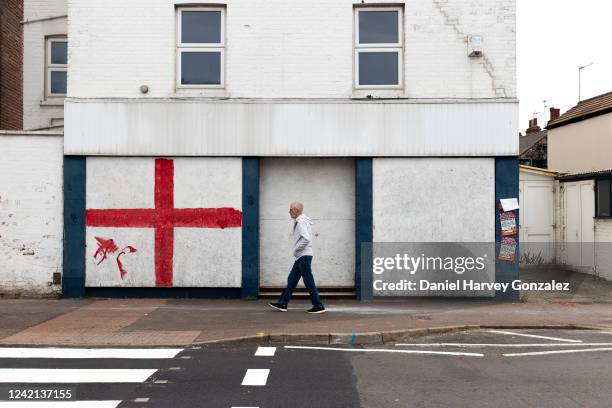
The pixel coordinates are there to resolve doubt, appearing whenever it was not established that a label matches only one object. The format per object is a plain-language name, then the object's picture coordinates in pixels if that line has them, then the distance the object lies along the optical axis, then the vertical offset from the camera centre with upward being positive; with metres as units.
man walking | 11.36 -0.66
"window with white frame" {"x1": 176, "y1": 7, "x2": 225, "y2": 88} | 13.64 +3.38
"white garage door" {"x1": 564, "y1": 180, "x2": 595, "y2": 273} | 17.36 -0.19
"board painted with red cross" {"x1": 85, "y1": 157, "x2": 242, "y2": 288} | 13.46 -0.10
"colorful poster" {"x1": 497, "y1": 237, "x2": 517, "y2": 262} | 13.52 -0.62
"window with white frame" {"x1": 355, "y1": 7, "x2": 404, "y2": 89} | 13.64 +3.39
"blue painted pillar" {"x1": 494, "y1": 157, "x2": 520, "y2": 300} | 13.40 +0.46
